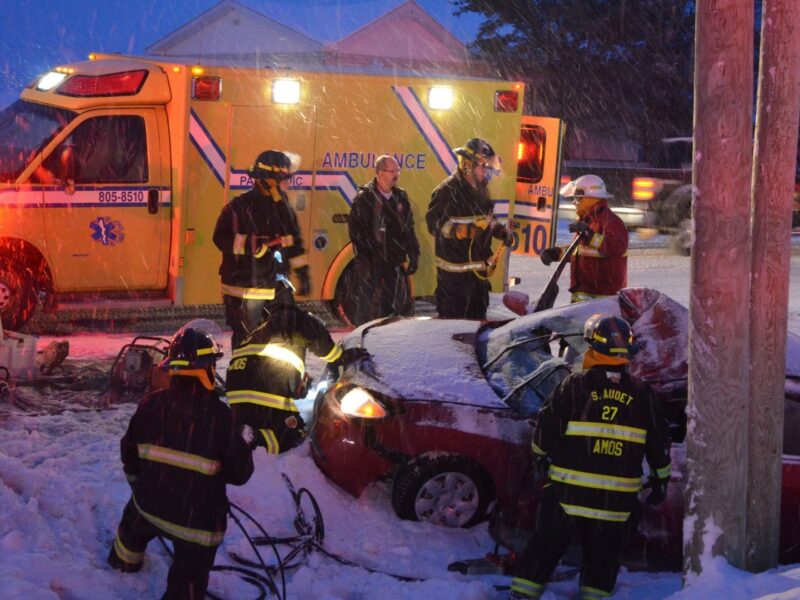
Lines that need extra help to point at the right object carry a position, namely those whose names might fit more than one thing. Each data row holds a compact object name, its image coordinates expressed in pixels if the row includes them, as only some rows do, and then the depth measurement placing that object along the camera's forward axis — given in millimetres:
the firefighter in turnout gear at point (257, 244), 7859
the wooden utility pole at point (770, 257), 4801
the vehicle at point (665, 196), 17109
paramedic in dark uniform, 8977
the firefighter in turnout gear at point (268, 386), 6012
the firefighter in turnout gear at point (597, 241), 8266
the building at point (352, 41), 27562
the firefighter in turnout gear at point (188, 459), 4434
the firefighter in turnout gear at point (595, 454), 4871
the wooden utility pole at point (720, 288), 4625
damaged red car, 5715
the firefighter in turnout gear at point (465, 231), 8539
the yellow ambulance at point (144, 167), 9516
